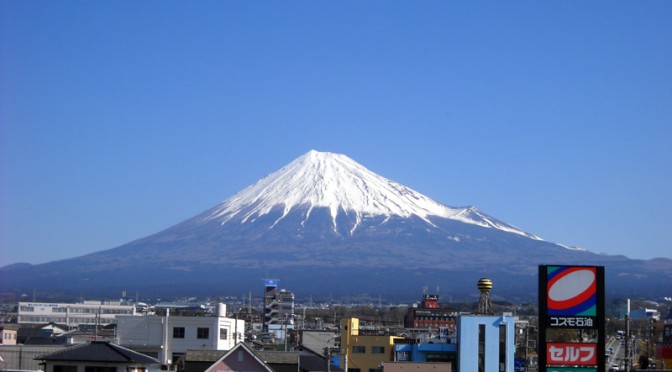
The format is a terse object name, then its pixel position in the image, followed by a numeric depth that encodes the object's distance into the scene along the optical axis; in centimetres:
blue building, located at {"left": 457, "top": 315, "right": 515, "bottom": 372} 5297
